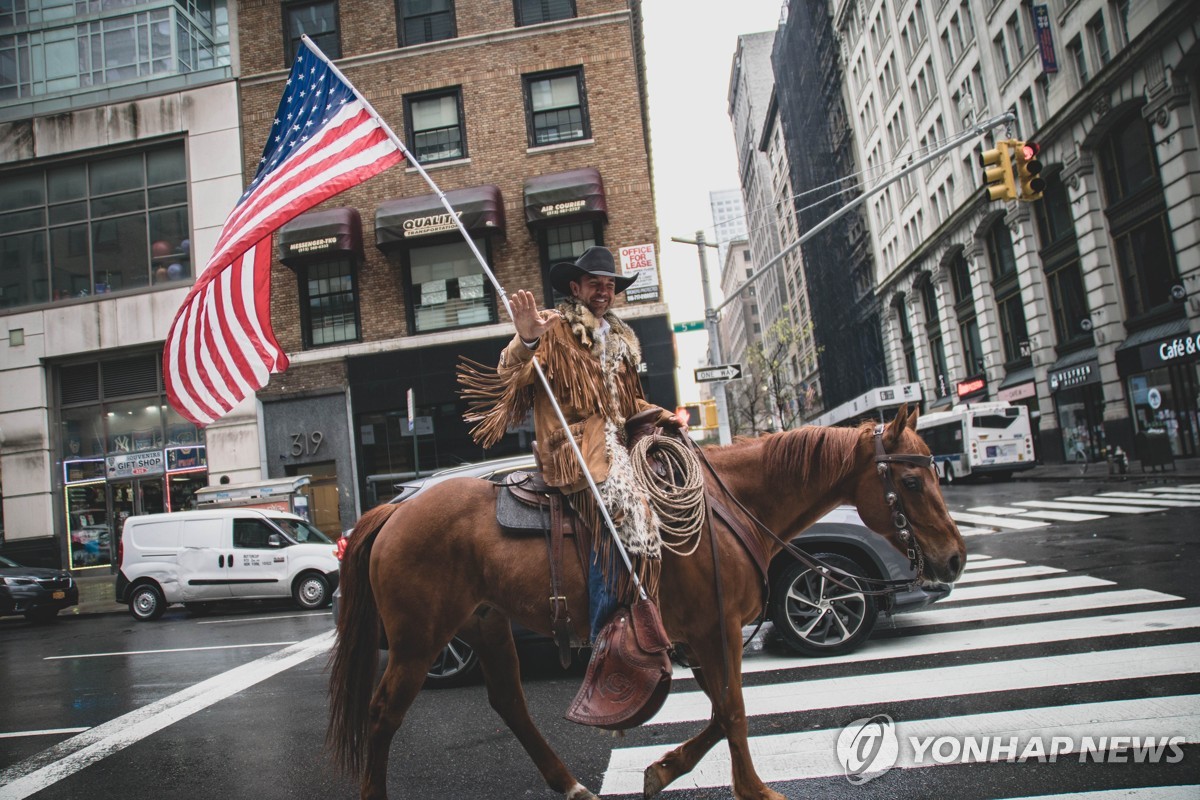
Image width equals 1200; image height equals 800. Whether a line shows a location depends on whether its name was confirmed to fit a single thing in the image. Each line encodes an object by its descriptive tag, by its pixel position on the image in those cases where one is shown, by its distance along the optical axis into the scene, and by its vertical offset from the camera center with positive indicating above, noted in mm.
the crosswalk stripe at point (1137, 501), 14016 -2046
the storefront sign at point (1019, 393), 32547 +981
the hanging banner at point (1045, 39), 27719 +13887
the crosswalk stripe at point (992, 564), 9664 -1940
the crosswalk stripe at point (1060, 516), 13792 -2082
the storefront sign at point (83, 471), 21750 +1491
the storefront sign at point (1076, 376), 27125 +1211
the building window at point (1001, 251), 34562 +7868
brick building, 20000 +6586
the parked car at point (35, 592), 14891 -1346
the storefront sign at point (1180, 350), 21375 +1380
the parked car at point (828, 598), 6172 -1370
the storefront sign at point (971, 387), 37406 +1708
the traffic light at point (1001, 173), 12633 +4155
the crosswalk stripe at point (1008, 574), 8766 -1905
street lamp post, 16828 +2484
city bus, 28750 -918
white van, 14133 -1086
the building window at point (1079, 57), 26672 +12718
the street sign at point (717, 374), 15982 +1628
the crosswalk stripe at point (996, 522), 13845 -2104
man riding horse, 3588 +348
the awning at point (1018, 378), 33000 +1658
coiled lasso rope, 3602 -178
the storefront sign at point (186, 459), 21266 +1448
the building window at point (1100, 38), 25141 +12555
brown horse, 3594 -576
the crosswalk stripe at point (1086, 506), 13894 -2088
